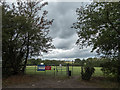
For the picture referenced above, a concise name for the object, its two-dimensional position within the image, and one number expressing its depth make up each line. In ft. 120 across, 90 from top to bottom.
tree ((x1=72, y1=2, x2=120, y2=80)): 23.41
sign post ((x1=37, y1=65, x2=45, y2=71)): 39.96
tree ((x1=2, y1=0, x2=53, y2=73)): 32.35
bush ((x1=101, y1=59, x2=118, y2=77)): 26.63
